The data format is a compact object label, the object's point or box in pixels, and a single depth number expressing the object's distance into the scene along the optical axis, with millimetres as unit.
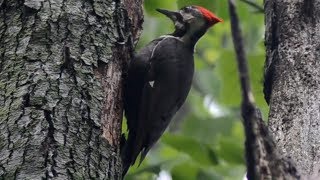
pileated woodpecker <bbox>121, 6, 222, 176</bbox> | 7262
